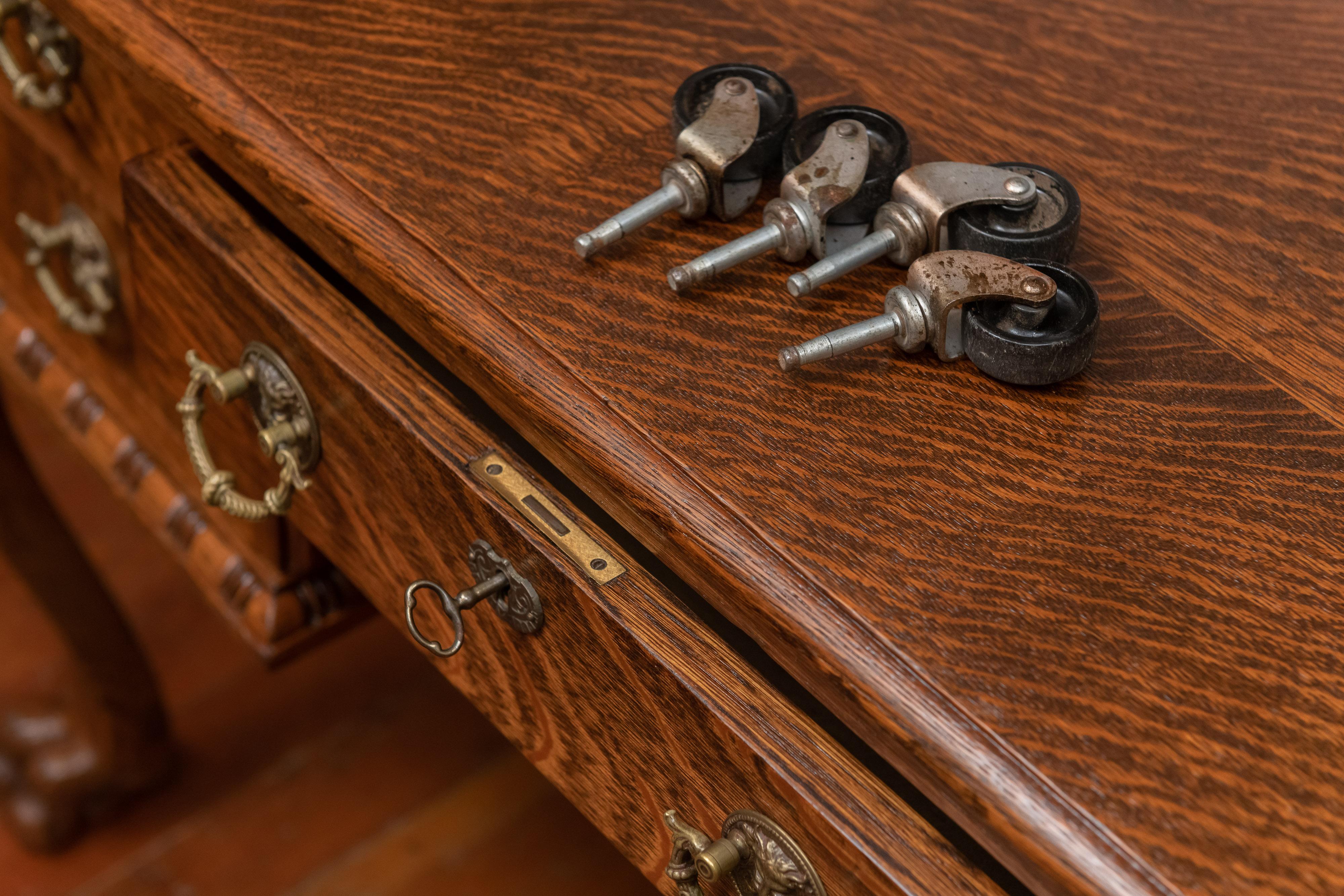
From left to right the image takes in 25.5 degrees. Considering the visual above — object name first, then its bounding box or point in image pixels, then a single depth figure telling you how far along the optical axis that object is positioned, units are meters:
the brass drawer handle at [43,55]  1.08
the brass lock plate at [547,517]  0.92
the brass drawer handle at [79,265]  1.13
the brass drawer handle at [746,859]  0.89
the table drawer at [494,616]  0.88
